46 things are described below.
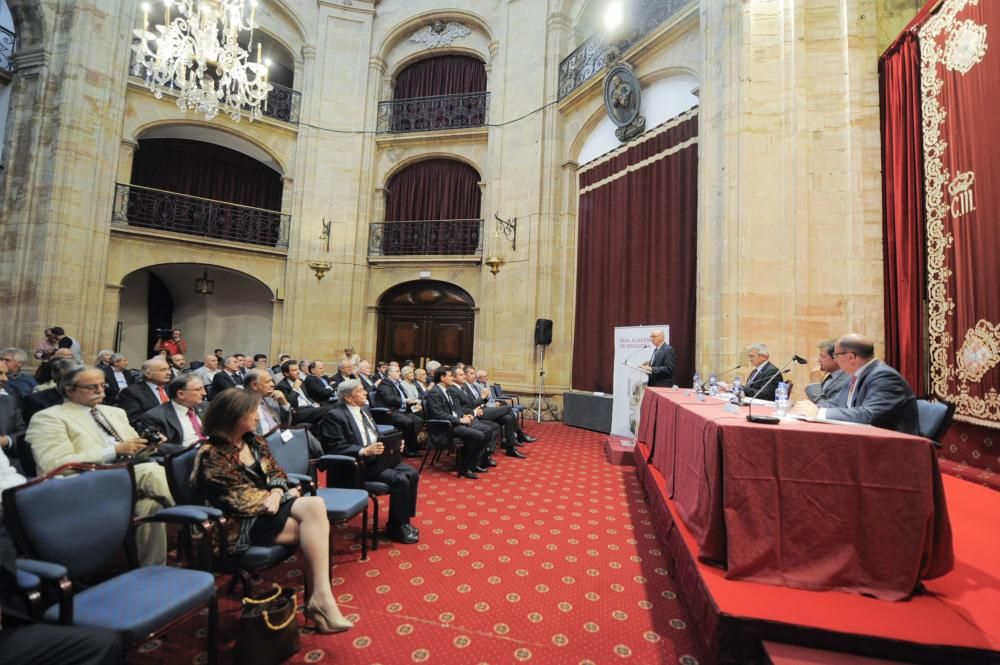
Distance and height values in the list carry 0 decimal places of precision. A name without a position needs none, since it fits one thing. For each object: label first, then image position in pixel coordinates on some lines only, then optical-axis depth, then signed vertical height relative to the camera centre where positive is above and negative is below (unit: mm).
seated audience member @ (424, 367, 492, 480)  5102 -749
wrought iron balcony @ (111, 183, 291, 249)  9398 +2715
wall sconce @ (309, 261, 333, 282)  10039 +1799
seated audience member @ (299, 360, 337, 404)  5961 -395
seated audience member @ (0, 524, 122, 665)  1382 -861
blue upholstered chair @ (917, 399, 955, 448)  2920 -245
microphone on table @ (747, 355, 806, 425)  2287 -220
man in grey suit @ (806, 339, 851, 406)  3725 +4
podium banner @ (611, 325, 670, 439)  6863 -129
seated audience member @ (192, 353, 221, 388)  6559 -270
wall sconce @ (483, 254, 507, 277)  9470 +1947
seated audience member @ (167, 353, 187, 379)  6427 -188
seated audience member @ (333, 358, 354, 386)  5832 -146
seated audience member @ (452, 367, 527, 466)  6030 -651
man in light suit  2441 -505
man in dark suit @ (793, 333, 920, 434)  2467 -103
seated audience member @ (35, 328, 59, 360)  6463 -34
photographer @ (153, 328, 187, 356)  8381 +59
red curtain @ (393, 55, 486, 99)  11289 +6591
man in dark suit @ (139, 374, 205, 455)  3130 -432
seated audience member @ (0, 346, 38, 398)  4461 -290
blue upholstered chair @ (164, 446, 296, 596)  2121 -866
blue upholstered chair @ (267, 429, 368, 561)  2709 -736
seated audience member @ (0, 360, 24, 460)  3471 -526
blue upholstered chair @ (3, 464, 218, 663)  1579 -767
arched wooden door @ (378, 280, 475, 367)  10742 +811
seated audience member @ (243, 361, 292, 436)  3562 -402
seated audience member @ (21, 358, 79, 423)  3840 -436
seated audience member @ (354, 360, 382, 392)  6709 -315
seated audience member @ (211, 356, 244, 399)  6078 -329
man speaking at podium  5941 +58
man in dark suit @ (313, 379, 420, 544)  3285 -641
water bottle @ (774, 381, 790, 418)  2732 -150
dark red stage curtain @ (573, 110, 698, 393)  7012 +1967
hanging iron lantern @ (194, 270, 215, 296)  10788 +1433
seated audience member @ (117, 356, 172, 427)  3730 -345
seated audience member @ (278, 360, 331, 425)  5395 -528
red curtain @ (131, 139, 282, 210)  10680 +4058
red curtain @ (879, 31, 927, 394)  4547 +1628
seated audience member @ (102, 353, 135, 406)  5355 -370
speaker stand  9242 -651
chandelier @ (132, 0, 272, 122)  5402 +3421
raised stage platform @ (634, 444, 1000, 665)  1766 -934
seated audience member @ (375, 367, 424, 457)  5672 -645
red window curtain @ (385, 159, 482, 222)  11078 +3832
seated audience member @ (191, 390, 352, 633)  2234 -705
